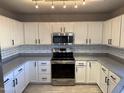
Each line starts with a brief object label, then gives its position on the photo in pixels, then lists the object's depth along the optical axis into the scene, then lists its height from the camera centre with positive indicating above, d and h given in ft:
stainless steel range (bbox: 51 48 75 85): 9.56 -3.17
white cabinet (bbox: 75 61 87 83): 9.45 -3.15
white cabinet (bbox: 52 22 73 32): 9.92 +1.60
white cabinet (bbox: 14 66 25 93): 6.97 -3.15
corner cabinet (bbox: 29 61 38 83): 9.54 -3.17
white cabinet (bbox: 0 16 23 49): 6.68 +0.79
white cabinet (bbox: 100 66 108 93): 7.29 -3.31
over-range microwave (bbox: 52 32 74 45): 9.94 +0.38
